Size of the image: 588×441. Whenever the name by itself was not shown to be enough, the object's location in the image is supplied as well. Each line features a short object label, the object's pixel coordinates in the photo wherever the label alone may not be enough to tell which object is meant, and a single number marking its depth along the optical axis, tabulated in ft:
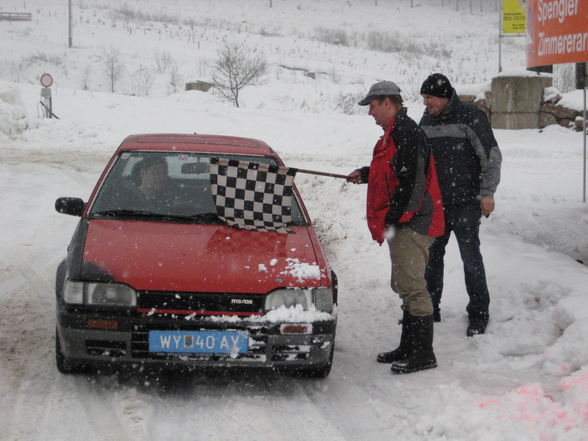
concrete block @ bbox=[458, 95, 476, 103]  55.11
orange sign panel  22.56
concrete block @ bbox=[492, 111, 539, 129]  54.15
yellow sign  85.87
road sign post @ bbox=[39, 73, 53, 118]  71.21
